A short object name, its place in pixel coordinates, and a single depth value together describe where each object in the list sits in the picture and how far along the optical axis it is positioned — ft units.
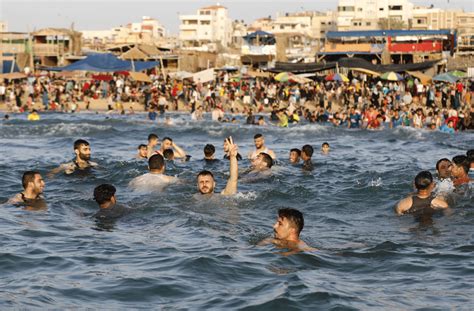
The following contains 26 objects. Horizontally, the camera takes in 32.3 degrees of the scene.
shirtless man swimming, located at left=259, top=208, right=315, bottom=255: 27.27
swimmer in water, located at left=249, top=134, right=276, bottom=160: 50.11
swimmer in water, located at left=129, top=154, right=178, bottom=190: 40.75
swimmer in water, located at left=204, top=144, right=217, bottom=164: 51.81
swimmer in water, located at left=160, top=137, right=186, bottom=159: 52.13
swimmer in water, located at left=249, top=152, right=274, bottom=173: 47.40
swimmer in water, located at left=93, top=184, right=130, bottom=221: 33.63
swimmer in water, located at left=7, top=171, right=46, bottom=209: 35.58
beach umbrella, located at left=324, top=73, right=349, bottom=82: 133.59
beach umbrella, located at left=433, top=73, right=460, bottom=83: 130.52
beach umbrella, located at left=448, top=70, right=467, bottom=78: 130.82
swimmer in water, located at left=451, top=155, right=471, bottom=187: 38.68
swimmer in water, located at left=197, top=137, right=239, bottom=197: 34.94
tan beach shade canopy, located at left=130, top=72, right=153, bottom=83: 141.49
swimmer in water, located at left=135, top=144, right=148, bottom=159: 52.39
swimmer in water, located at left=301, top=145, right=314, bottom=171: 51.34
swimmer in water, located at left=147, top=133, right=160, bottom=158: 52.41
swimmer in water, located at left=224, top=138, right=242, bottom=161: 53.87
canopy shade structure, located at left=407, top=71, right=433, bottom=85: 140.26
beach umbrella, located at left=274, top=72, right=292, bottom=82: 136.67
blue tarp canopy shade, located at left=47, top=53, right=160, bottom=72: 130.11
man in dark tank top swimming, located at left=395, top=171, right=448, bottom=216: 33.68
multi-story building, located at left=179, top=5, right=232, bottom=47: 405.25
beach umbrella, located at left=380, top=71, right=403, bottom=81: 132.46
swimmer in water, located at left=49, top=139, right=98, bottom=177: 44.14
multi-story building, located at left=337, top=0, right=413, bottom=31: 321.11
